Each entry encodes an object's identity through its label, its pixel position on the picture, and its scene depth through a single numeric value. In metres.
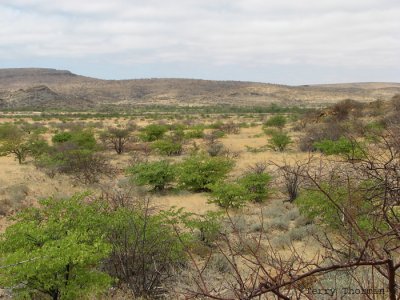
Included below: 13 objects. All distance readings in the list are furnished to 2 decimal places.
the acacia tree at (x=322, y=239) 1.76
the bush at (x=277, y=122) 40.47
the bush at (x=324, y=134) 26.44
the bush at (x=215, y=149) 26.27
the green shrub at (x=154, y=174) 17.58
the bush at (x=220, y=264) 9.28
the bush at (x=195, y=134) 34.06
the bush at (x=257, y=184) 16.06
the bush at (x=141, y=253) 7.74
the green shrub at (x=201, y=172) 17.62
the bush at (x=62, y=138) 28.84
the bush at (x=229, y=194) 14.47
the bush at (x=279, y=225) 12.82
